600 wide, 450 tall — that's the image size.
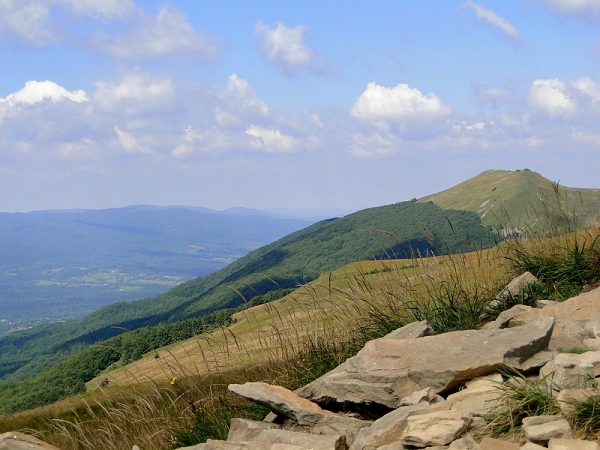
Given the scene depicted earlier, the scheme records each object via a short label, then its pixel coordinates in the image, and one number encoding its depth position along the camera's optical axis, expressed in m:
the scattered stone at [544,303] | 8.13
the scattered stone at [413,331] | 7.34
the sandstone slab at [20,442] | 8.09
